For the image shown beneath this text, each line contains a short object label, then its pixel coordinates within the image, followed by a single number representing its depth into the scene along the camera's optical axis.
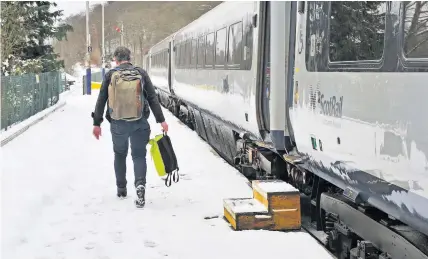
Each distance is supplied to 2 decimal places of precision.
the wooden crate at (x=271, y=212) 5.82
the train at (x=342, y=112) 3.66
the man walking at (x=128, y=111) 6.79
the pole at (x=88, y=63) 33.38
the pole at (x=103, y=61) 40.81
